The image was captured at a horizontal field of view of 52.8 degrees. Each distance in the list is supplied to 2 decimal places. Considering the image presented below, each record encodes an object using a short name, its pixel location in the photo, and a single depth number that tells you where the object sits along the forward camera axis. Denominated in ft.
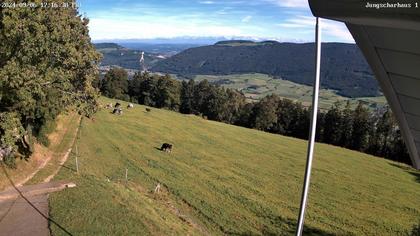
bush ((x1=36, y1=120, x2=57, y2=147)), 142.30
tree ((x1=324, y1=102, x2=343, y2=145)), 347.36
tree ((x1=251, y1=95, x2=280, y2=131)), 376.68
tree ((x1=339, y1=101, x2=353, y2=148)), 343.26
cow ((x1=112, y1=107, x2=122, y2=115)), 273.33
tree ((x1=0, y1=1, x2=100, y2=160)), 75.72
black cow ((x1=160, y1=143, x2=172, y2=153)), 197.88
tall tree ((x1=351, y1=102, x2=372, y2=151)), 335.88
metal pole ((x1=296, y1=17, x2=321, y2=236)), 27.41
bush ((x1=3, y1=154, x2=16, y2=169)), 108.17
